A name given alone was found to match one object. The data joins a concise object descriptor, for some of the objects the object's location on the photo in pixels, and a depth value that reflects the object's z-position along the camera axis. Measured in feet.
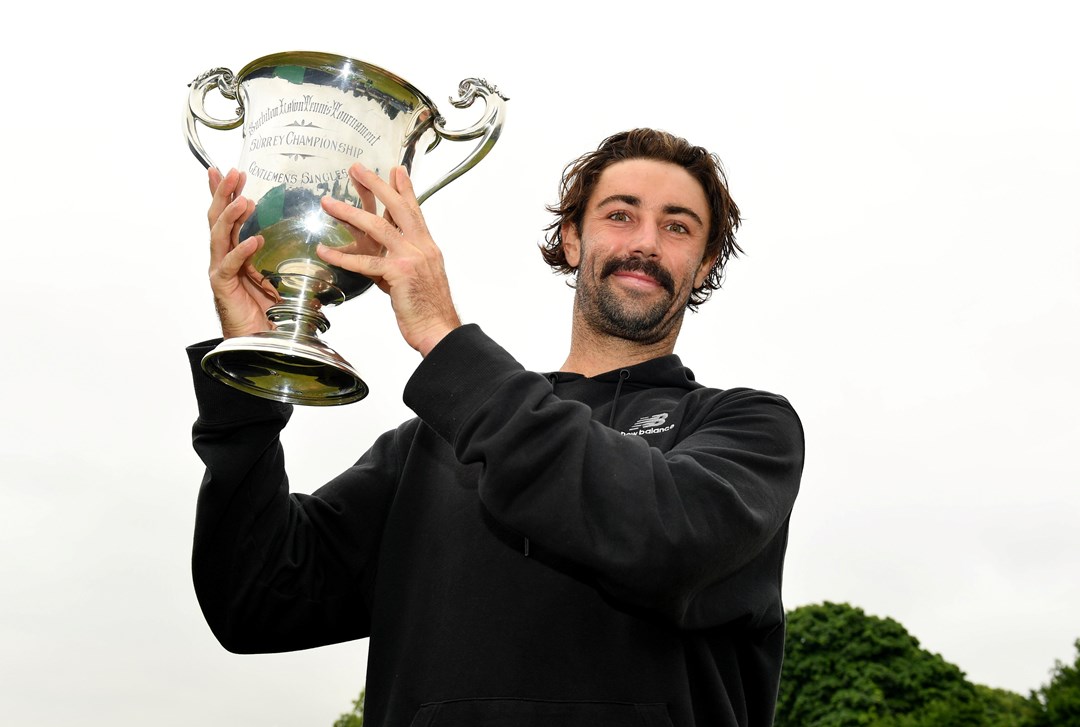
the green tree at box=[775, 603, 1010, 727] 88.17
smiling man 8.43
